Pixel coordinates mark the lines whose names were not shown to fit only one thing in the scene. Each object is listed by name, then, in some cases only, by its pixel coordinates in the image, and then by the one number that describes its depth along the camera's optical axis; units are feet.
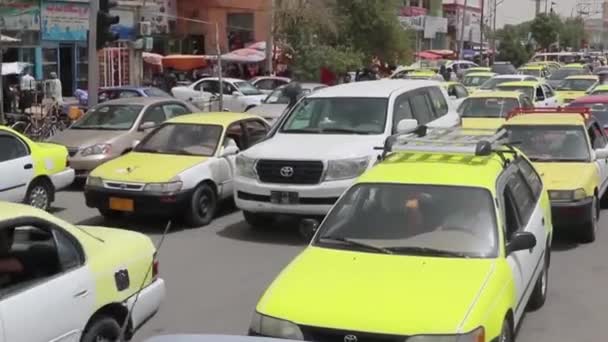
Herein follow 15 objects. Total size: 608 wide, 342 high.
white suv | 35.58
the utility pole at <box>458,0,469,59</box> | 222.52
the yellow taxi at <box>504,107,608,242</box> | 33.94
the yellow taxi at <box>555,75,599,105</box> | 90.03
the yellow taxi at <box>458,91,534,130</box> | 59.47
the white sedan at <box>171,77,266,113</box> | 92.08
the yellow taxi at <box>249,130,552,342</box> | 17.38
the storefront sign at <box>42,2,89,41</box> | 106.63
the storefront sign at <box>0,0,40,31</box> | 99.96
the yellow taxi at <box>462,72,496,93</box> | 102.19
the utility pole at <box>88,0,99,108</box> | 63.67
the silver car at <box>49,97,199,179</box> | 48.70
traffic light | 59.17
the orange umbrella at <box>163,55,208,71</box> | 117.91
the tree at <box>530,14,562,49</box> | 299.79
